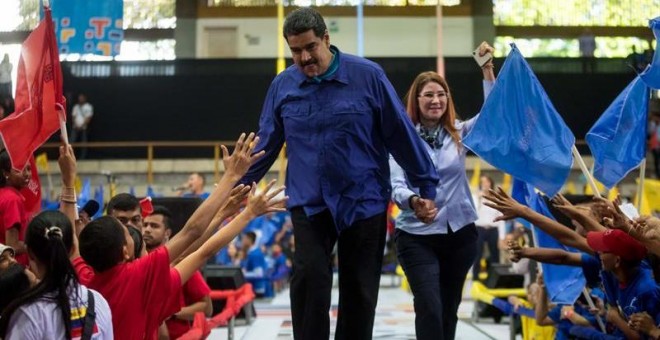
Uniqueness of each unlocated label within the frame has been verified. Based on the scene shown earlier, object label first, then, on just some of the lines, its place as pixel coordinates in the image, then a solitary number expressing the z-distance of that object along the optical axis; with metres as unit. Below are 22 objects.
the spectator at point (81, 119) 23.06
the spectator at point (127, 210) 5.42
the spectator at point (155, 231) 5.96
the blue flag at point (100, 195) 14.11
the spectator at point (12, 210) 5.50
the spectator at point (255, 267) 13.90
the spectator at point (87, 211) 5.56
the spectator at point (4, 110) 19.92
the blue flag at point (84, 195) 12.46
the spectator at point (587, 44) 25.47
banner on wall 12.29
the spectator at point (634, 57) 18.12
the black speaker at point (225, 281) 9.76
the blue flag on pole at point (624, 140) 5.89
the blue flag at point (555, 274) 6.22
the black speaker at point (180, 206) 8.02
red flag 5.14
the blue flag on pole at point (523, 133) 5.35
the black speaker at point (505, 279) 10.29
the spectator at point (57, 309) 3.57
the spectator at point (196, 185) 12.19
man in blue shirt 4.33
